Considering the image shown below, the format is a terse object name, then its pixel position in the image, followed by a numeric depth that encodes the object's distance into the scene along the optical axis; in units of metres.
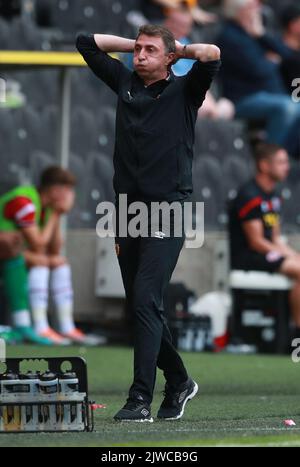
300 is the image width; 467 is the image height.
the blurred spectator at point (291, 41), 17.31
